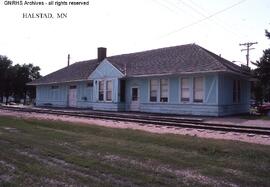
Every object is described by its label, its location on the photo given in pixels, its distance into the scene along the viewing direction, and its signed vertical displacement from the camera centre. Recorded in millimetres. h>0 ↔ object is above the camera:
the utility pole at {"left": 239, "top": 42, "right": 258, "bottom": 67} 54312 +8752
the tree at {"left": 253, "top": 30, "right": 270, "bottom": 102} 28438 +2745
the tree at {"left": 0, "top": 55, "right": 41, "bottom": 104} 57469 +4057
